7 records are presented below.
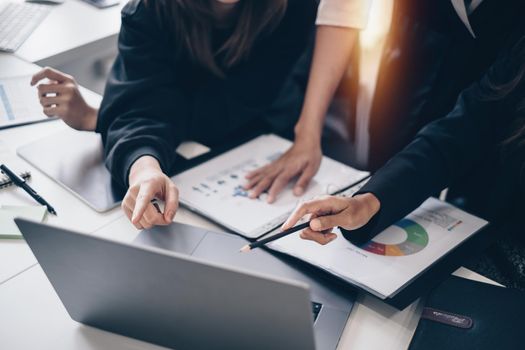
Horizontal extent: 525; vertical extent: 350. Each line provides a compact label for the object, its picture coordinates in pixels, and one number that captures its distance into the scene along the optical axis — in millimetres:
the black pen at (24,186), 881
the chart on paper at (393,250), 723
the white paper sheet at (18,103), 1145
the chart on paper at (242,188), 866
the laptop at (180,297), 515
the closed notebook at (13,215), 824
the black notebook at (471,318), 631
